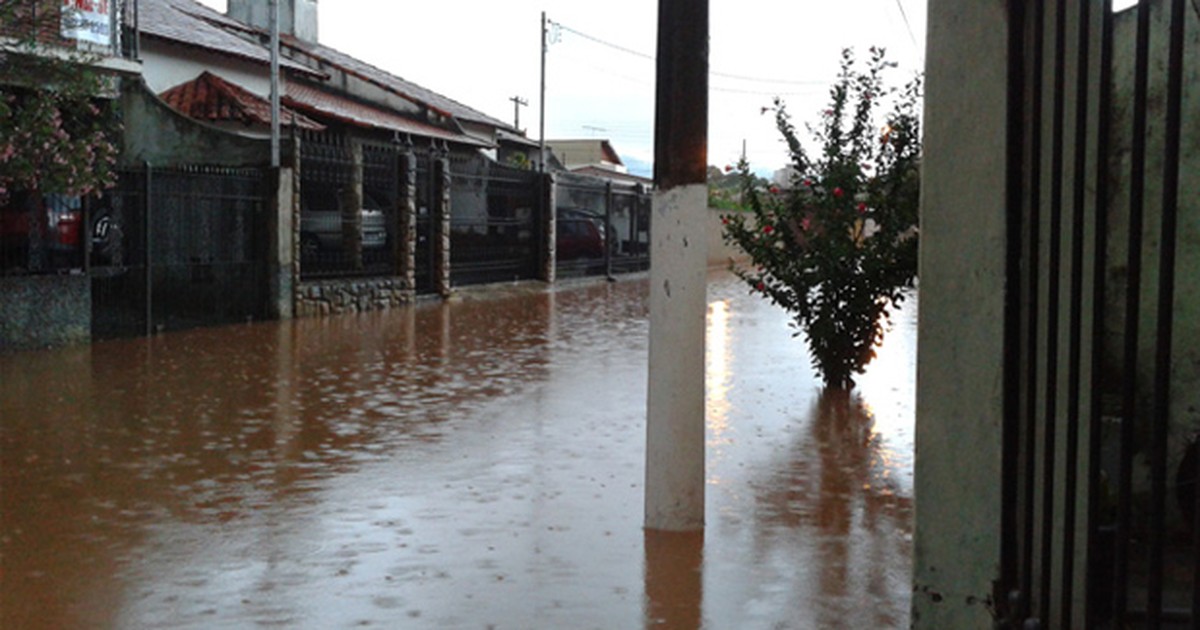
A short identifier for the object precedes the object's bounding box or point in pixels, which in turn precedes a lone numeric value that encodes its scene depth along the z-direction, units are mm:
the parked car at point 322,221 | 18484
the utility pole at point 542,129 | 39206
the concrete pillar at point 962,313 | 3580
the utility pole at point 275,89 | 17766
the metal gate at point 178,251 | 14727
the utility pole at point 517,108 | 66612
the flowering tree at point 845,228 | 10547
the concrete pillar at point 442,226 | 21969
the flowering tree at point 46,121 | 11969
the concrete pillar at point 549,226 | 26922
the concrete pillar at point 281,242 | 17422
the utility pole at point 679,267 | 6027
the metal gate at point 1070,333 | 2701
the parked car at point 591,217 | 28806
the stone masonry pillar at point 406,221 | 20750
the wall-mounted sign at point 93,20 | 15945
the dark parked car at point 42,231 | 13438
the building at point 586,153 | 71625
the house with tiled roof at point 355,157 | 19109
